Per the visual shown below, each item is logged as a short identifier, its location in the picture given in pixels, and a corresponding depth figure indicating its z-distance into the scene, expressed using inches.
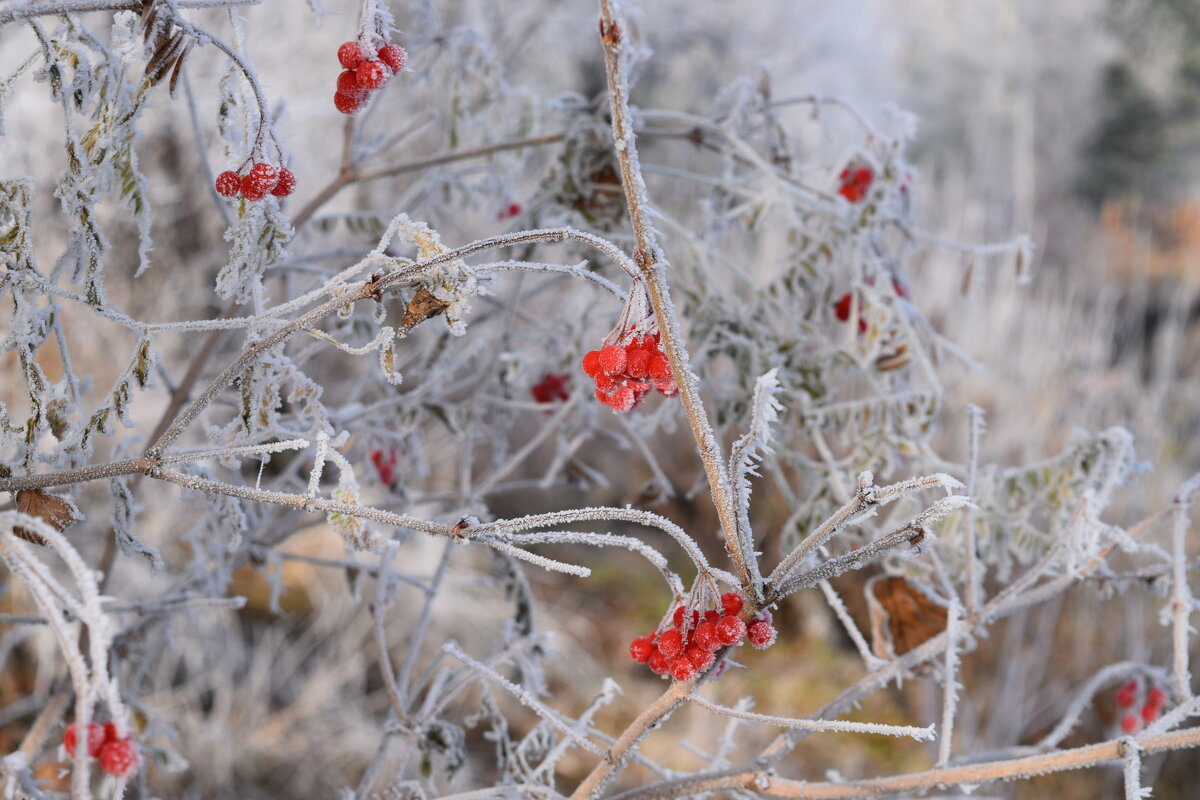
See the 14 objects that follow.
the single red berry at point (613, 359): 24.0
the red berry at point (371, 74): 27.5
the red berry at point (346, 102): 28.6
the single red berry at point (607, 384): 24.6
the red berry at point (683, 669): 24.8
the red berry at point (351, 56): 27.7
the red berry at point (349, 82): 28.1
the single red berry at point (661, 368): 24.1
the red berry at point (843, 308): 48.0
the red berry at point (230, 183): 28.1
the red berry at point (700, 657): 24.8
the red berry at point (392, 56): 28.6
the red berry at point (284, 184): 28.5
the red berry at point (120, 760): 20.7
